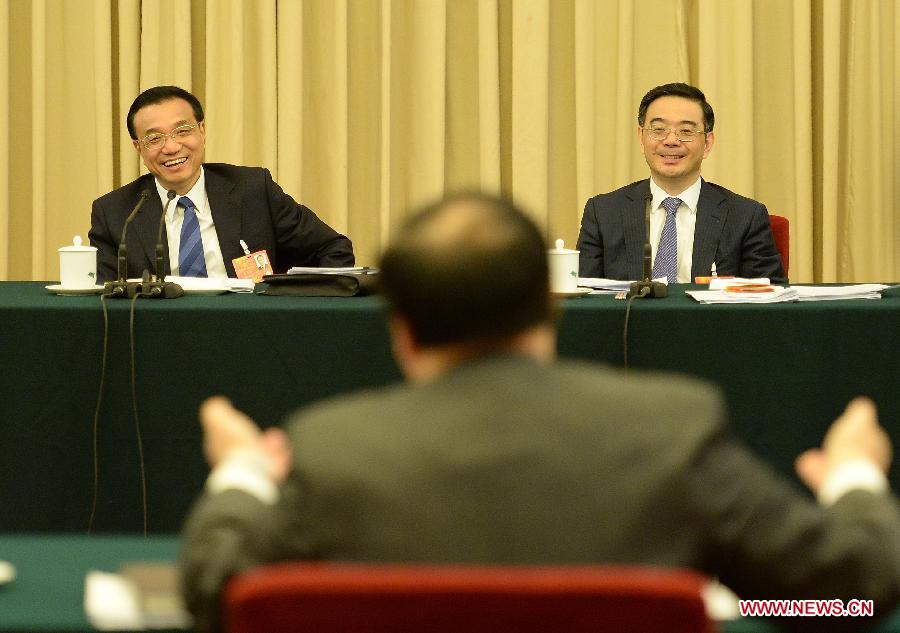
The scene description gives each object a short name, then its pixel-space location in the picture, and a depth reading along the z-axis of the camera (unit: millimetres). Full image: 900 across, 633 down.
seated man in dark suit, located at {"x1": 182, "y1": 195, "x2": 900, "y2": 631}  1868
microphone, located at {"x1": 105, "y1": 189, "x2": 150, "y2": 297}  5646
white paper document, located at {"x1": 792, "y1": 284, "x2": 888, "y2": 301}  5448
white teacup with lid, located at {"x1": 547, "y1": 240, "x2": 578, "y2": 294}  5798
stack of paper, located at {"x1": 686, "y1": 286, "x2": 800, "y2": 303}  5411
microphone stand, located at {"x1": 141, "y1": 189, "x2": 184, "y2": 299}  5616
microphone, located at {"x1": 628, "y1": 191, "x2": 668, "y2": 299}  5661
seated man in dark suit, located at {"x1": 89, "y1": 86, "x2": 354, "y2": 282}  7500
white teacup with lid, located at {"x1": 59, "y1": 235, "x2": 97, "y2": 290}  6070
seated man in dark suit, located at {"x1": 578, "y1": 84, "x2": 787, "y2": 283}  7582
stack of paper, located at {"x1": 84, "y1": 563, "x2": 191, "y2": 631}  2210
